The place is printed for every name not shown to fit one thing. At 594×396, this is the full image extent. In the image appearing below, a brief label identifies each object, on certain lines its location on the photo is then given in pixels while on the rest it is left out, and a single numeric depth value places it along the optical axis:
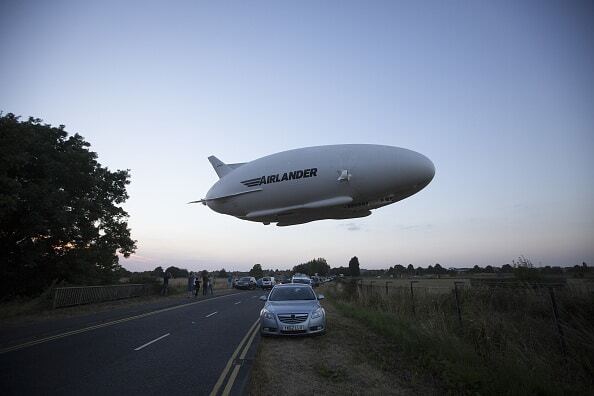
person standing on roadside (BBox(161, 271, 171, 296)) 30.65
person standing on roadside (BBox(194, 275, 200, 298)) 30.22
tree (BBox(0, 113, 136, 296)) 19.48
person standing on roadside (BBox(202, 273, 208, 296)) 32.44
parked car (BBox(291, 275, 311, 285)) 32.35
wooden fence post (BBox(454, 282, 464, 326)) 9.05
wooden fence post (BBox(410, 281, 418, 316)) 12.48
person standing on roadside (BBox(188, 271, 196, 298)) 29.77
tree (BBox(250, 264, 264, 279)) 103.86
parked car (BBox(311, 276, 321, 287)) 54.84
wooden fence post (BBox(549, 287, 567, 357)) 6.40
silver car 9.88
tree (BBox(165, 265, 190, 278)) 140.29
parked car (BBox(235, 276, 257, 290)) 45.53
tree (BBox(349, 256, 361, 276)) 150.60
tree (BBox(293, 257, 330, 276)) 141.62
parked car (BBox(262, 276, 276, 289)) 46.91
